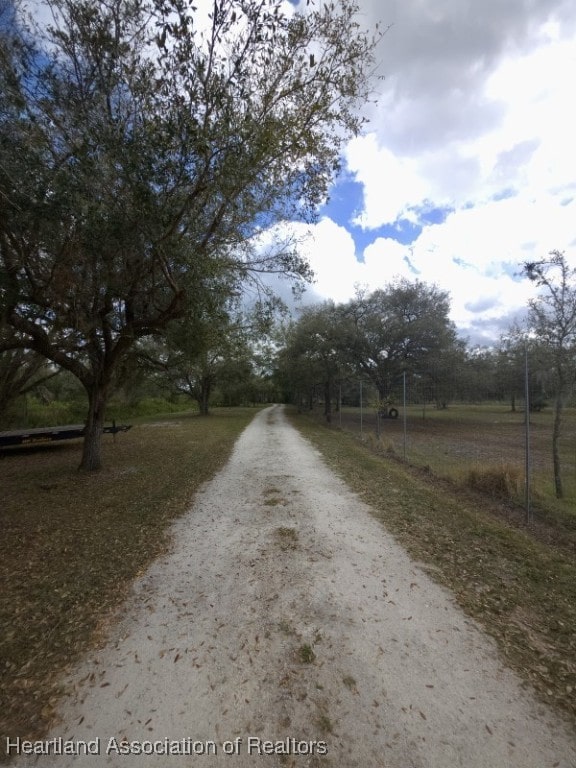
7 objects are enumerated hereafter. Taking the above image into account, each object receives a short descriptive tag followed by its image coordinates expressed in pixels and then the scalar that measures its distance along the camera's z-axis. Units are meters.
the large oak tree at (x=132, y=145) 4.61
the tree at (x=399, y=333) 24.53
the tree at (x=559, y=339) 6.41
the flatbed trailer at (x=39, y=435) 11.48
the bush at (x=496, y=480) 6.75
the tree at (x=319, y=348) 23.36
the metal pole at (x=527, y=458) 5.00
